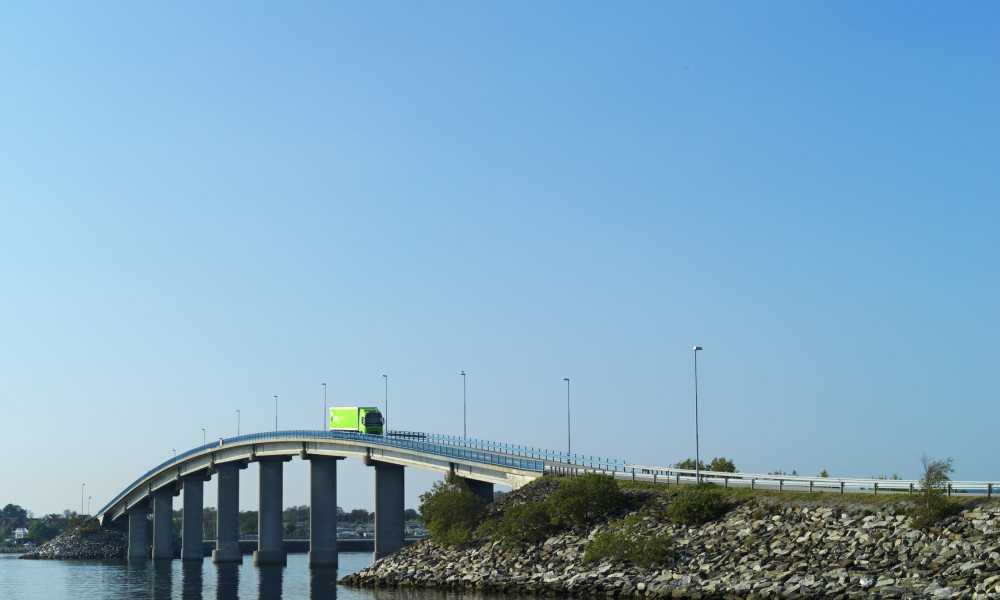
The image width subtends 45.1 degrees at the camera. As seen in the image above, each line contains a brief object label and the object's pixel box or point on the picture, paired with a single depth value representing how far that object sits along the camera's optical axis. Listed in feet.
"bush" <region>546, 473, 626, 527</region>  253.44
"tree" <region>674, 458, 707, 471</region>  309.83
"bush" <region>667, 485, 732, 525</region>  232.53
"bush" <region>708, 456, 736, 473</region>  303.07
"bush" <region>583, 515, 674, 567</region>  218.38
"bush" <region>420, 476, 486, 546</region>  277.03
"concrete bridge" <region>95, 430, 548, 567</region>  328.08
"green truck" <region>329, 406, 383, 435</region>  410.10
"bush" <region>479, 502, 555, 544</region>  254.88
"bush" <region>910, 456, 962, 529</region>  193.88
